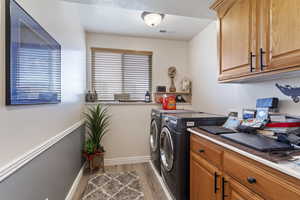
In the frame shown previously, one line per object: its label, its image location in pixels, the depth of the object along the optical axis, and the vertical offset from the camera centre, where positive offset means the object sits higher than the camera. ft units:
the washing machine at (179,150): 5.43 -1.79
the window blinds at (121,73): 10.12 +1.66
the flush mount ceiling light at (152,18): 7.24 +3.70
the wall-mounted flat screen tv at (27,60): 2.78 +0.81
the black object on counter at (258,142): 2.99 -0.89
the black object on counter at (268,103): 4.66 -0.09
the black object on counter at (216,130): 4.47 -0.90
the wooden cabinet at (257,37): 3.19 +1.50
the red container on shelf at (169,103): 9.47 -0.23
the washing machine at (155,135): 8.05 -1.96
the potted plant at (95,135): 8.74 -2.09
